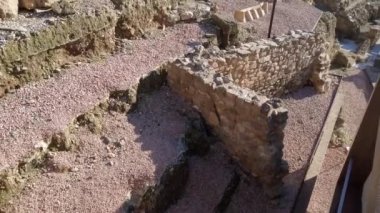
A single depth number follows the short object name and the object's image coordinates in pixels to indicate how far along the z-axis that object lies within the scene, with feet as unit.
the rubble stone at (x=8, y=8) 23.98
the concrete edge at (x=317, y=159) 24.75
